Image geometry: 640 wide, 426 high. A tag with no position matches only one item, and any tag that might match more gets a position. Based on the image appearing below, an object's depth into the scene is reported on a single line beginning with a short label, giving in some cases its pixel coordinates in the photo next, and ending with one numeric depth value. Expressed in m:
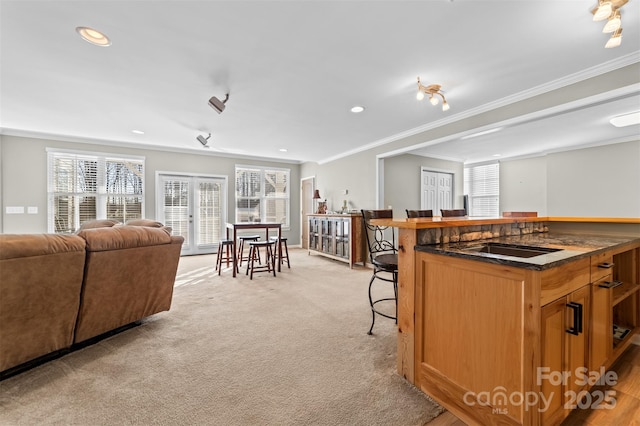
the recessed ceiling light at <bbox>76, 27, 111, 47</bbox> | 1.98
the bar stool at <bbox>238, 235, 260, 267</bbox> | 4.68
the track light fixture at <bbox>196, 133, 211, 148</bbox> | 4.49
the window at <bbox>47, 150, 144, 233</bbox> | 5.11
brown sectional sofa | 1.63
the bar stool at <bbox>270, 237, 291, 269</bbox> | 4.65
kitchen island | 1.15
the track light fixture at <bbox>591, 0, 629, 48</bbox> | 1.56
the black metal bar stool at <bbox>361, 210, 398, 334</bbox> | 2.18
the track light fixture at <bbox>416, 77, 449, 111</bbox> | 2.70
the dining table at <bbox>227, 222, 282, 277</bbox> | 4.28
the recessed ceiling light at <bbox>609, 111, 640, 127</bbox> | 3.58
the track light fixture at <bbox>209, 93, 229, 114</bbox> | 2.85
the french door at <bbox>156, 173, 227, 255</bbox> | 6.08
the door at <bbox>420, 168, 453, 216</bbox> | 6.09
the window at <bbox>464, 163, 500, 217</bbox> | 6.73
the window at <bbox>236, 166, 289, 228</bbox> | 7.00
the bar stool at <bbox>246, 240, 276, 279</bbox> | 4.15
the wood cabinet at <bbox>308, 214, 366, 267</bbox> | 5.02
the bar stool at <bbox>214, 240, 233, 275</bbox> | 4.54
